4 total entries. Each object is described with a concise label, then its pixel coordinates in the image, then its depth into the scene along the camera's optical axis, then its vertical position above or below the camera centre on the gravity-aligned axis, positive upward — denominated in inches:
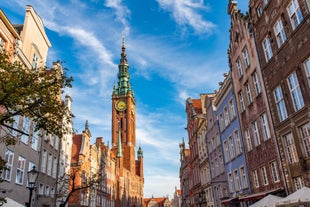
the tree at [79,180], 1537.5 +205.5
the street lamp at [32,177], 537.5 +80.7
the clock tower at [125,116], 4013.3 +1378.0
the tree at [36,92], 374.3 +166.4
